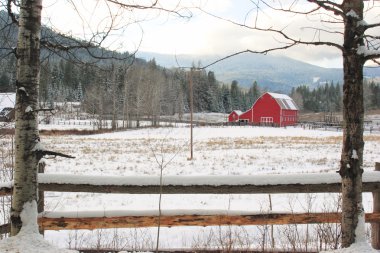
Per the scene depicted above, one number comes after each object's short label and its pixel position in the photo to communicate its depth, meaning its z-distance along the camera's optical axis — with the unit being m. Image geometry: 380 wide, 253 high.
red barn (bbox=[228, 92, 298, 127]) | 71.50
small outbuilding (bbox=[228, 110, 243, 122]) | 81.31
